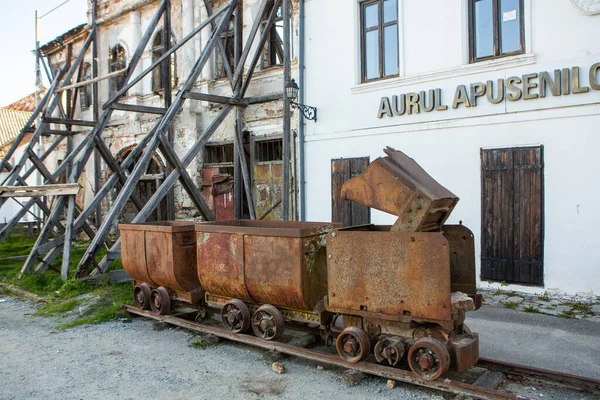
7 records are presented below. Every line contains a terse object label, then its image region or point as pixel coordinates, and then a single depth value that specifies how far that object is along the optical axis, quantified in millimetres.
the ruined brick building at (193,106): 11078
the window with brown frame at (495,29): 7848
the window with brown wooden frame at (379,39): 9281
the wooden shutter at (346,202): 9461
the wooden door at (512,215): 7520
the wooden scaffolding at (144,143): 8438
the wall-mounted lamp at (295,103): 9367
